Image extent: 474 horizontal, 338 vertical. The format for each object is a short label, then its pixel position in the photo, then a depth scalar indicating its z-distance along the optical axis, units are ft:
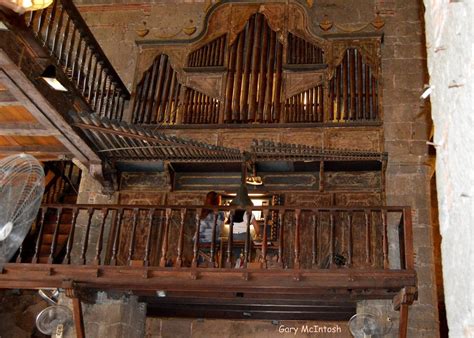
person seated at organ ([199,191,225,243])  35.35
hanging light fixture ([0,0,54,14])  21.27
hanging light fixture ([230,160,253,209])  30.45
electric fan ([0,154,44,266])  24.31
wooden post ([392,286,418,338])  28.04
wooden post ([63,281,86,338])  29.99
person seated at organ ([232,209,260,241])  34.96
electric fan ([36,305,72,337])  32.07
